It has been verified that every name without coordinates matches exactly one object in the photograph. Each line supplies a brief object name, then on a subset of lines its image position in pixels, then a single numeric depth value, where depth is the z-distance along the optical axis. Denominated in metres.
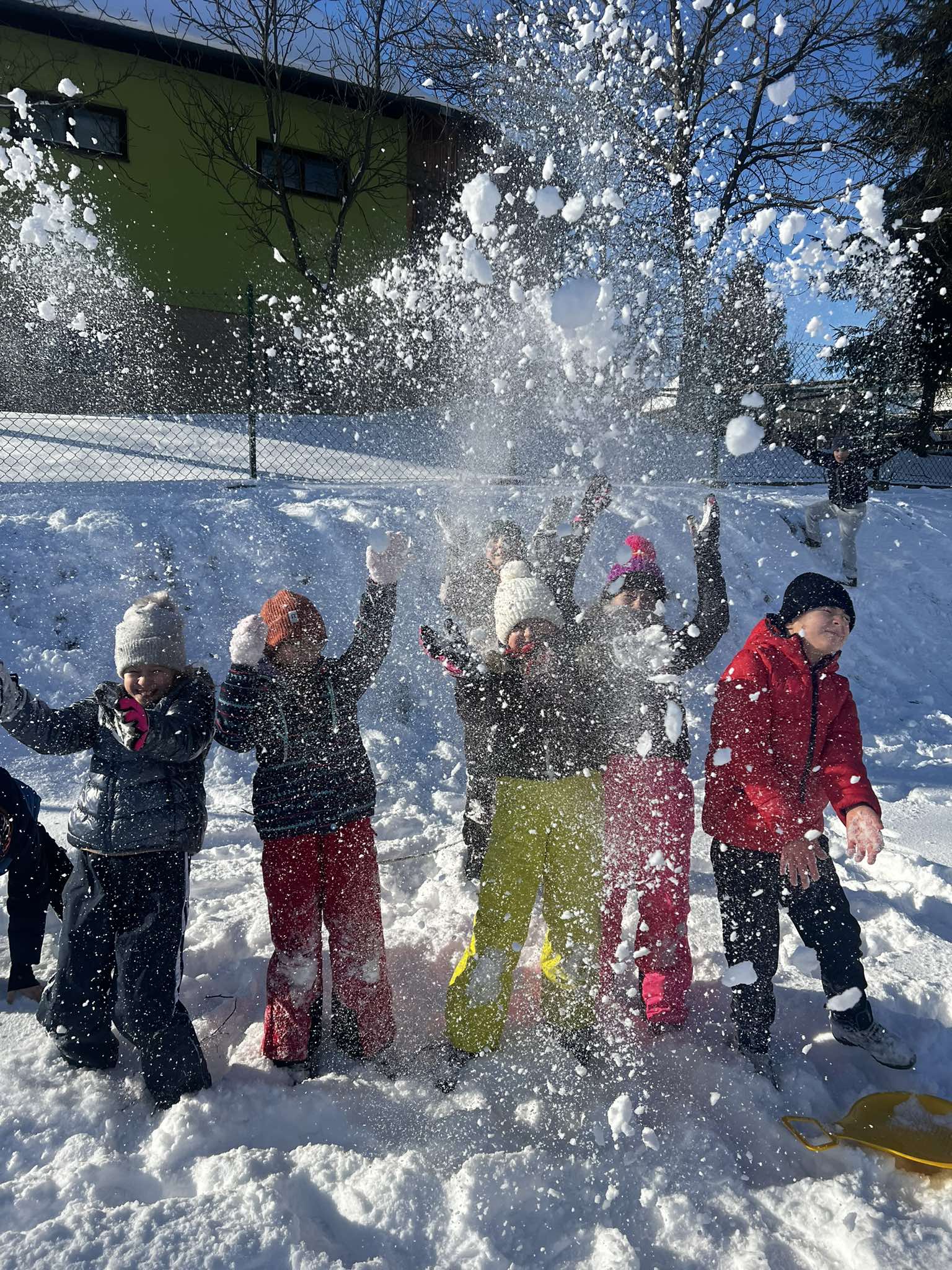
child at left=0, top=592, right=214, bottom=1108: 2.13
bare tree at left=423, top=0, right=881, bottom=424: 8.25
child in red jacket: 2.29
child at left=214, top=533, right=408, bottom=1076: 2.26
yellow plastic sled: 1.99
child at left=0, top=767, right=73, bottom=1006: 2.49
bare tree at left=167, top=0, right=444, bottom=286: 11.11
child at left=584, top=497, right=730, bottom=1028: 2.44
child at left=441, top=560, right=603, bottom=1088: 2.29
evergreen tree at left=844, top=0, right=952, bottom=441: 11.35
